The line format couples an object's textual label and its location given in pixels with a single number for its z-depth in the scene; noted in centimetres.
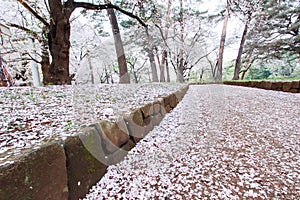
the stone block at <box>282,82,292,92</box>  421
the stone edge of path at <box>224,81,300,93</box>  408
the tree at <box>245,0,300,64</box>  625
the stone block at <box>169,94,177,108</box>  300
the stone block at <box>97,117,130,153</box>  113
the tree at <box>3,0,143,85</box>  309
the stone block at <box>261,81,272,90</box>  496
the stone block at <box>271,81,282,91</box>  457
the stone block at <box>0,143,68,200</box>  56
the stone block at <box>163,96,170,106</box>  261
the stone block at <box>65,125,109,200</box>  83
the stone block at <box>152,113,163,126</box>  214
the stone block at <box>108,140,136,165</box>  123
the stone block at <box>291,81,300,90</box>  398
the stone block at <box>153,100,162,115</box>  213
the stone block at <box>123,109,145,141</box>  147
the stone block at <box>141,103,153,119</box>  179
